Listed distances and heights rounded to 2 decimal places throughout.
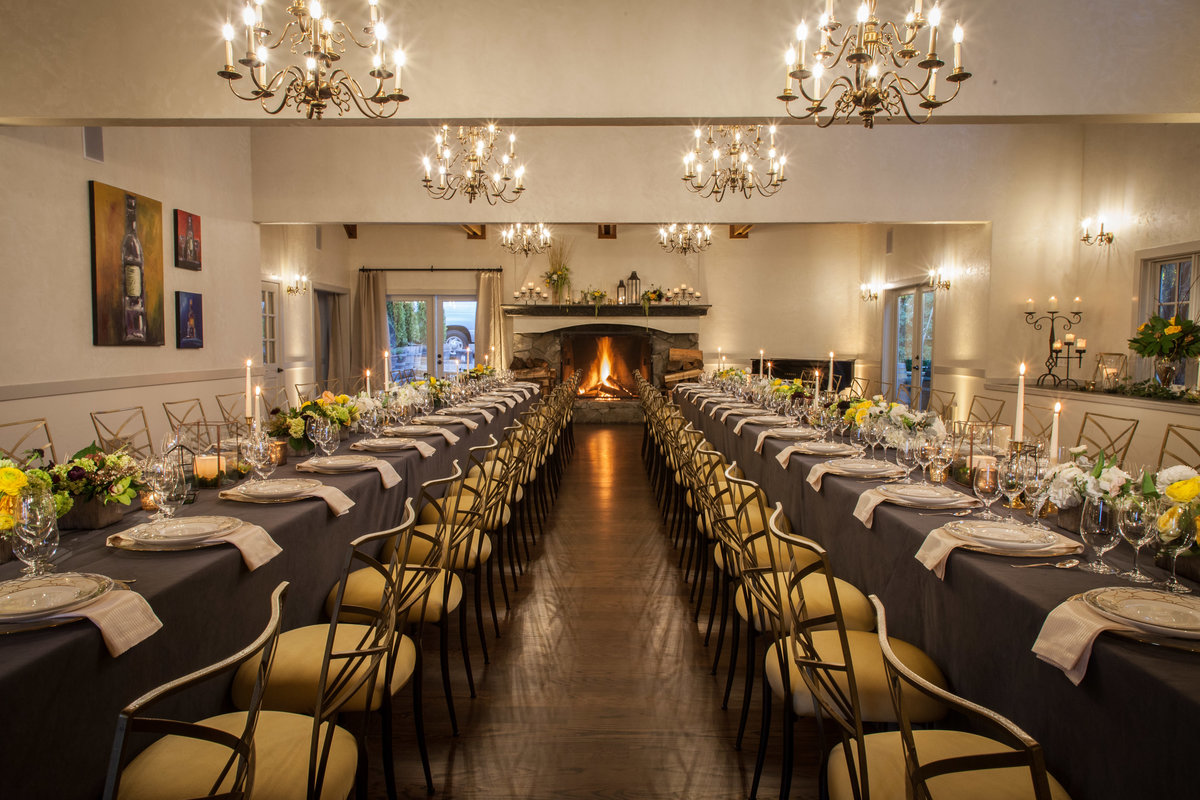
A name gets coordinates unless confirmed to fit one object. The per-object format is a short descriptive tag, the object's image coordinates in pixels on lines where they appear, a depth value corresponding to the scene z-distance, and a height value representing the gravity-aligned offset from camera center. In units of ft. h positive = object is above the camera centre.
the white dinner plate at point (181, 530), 6.31 -1.75
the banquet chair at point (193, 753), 3.29 -2.86
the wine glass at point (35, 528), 5.30 -1.42
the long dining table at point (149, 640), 4.11 -2.24
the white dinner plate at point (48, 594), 4.58 -1.77
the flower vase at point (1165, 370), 19.86 -0.38
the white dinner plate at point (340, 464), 10.22 -1.73
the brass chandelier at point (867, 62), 9.61 +4.38
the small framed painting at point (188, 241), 23.91 +3.64
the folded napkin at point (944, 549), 6.14 -1.75
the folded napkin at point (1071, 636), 4.43 -1.84
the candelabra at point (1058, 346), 25.82 +0.36
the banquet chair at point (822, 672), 5.32 -2.82
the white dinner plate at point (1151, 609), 4.41 -1.70
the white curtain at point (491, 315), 44.06 +2.11
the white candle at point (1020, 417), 7.58 -0.71
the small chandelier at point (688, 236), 34.63 +6.01
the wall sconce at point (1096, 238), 25.95 +4.51
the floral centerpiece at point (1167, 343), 19.10 +0.40
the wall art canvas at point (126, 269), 20.06 +2.28
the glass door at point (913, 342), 34.86 +0.61
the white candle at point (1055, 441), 7.07 -0.87
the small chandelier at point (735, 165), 19.06 +6.72
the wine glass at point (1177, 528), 5.20 -1.28
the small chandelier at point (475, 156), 18.38 +5.28
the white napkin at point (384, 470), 10.15 -1.84
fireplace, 44.68 -0.71
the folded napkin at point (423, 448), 12.53 -1.82
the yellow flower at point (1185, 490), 5.15 -0.98
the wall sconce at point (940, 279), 31.91 +3.50
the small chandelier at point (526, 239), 35.47 +6.10
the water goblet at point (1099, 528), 5.54 -1.39
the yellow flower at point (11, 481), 5.39 -1.08
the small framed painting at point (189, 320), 24.04 +0.85
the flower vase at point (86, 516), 6.89 -1.72
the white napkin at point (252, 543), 6.40 -1.86
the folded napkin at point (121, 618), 4.63 -1.89
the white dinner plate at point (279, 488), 8.16 -1.73
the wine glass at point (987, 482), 7.07 -1.30
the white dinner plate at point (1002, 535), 6.21 -1.68
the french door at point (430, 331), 45.29 +1.07
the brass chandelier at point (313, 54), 10.30 +4.64
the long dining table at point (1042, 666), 3.91 -2.23
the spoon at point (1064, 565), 5.83 -1.76
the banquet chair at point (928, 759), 3.28 -2.80
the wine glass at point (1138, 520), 5.25 -1.24
